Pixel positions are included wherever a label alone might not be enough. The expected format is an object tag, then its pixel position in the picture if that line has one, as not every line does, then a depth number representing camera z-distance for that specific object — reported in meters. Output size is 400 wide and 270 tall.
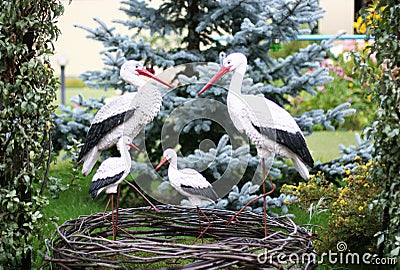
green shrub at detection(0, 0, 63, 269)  2.73
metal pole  9.66
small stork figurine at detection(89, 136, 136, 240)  2.65
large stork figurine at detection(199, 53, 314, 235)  2.57
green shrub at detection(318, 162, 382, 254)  3.22
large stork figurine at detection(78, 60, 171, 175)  2.72
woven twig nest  2.31
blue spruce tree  4.13
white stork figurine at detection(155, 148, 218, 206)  2.76
